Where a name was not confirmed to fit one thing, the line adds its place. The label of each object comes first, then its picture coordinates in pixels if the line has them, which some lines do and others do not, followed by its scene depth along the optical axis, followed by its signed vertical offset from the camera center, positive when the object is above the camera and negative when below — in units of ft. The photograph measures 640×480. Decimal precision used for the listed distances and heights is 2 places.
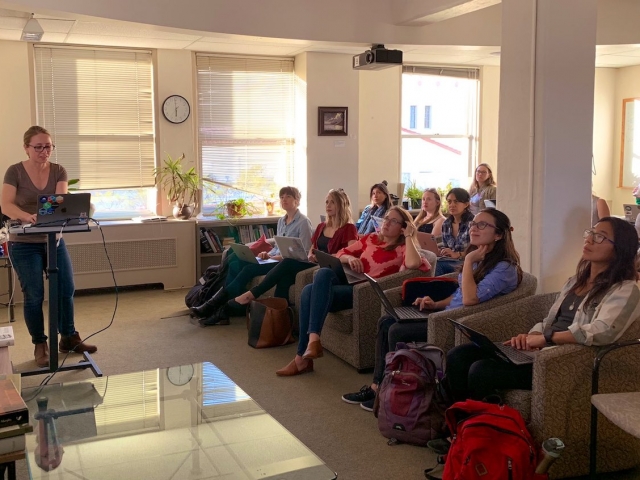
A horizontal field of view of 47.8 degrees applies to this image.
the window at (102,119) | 23.47 +1.31
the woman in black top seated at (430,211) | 21.12 -1.58
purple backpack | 11.61 -3.87
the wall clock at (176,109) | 24.81 +1.70
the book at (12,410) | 7.68 -2.69
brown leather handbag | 17.38 -4.00
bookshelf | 24.61 -2.59
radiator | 23.21 -3.15
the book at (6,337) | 11.78 -2.93
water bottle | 9.23 -3.76
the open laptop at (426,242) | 18.30 -2.14
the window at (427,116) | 29.17 +1.66
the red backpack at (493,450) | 9.42 -3.86
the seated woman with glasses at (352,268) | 15.23 -2.50
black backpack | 20.12 -3.60
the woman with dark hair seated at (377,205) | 22.50 -1.51
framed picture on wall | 25.63 +1.33
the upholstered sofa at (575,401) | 10.09 -3.47
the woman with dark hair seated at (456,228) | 18.48 -1.85
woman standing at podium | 14.65 -1.60
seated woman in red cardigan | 17.92 -2.20
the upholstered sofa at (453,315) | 12.23 -2.67
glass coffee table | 9.00 -3.81
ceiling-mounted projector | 21.52 +2.98
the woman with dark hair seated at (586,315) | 10.22 -2.30
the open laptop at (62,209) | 12.96 -0.92
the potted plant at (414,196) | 28.09 -1.51
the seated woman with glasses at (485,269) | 12.63 -1.97
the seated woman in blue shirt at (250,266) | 19.29 -2.89
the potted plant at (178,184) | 24.66 -0.88
